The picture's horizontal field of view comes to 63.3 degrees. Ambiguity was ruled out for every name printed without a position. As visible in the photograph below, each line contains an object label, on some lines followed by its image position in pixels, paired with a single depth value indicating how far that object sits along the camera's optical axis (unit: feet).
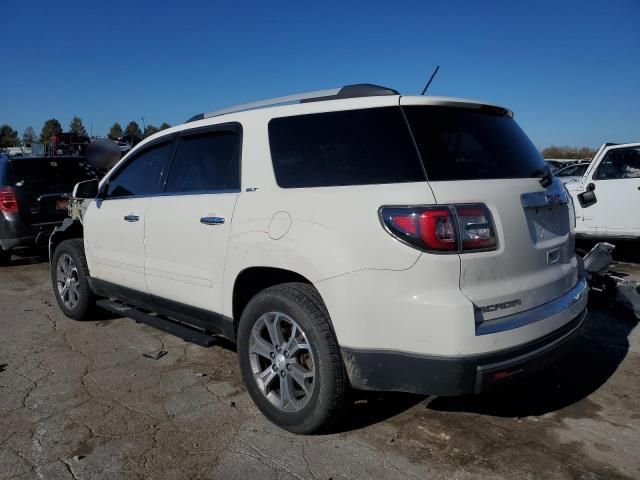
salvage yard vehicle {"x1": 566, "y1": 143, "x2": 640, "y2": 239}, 26.86
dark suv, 25.40
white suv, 8.02
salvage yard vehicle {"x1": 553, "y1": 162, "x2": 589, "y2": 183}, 40.74
